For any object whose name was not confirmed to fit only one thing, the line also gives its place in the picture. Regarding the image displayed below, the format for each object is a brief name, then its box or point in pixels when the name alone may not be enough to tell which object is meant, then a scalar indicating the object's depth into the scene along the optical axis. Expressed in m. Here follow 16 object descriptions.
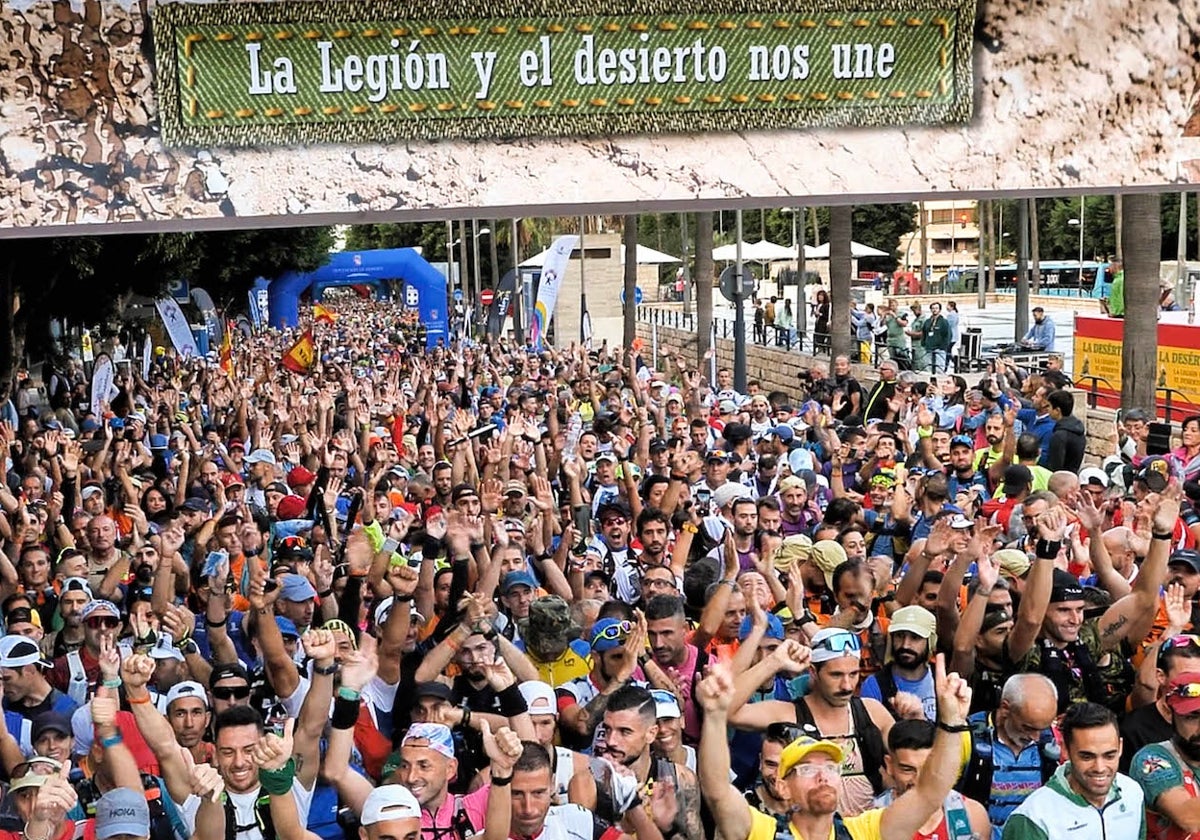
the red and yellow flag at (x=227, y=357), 30.23
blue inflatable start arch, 50.41
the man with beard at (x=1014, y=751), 5.86
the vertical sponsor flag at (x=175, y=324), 25.50
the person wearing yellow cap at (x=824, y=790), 5.01
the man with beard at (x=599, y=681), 6.32
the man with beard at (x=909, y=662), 6.69
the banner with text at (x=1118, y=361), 20.81
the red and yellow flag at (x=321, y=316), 64.19
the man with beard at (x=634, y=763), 5.59
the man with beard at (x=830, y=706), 6.00
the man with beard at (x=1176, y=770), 5.56
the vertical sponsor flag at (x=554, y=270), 31.91
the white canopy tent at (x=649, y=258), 44.20
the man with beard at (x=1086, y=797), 5.23
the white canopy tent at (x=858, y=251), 46.28
